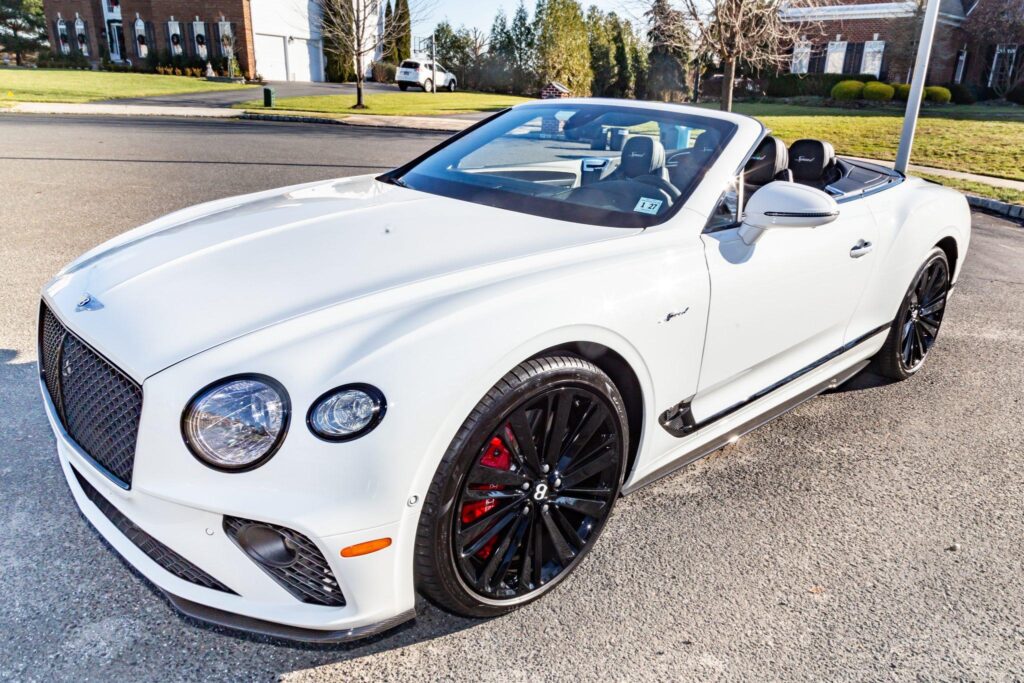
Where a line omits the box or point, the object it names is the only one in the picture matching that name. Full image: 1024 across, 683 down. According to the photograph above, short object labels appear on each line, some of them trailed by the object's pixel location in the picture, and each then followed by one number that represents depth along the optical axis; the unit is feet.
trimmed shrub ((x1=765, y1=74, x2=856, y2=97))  120.78
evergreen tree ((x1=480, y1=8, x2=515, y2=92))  139.44
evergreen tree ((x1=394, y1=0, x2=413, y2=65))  154.81
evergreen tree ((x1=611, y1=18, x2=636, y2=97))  144.15
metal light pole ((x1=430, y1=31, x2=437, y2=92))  121.48
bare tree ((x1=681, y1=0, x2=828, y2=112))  53.62
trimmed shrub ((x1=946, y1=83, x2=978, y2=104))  109.29
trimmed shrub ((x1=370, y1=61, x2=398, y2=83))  151.33
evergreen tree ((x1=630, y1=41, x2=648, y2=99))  147.02
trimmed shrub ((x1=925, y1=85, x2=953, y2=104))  101.50
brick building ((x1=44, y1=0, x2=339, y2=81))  141.69
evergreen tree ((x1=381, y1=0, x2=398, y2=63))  145.49
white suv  128.67
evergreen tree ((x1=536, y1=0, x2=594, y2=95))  129.59
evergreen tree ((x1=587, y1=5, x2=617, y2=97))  140.26
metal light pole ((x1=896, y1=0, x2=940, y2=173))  37.99
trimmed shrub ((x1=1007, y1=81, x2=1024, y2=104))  111.04
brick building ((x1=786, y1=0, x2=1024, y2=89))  116.47
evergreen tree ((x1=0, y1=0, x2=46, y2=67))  166.91
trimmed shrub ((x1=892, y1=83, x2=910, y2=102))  101.14
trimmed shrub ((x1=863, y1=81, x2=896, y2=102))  101.55
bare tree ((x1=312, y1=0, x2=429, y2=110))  83.51
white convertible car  6.20
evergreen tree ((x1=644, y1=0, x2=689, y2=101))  148.15
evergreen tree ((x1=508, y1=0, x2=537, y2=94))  136.56
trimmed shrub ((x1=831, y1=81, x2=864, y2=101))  104.53
